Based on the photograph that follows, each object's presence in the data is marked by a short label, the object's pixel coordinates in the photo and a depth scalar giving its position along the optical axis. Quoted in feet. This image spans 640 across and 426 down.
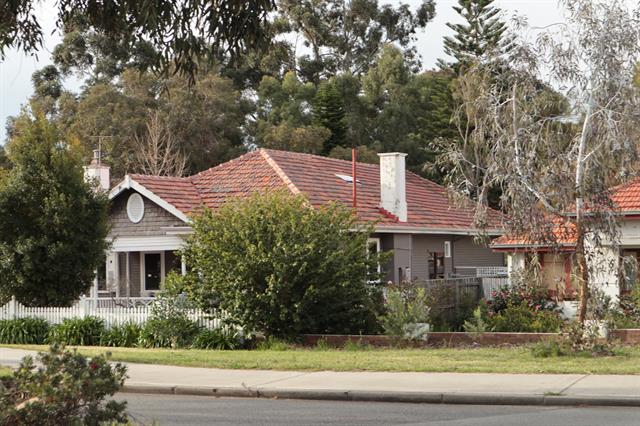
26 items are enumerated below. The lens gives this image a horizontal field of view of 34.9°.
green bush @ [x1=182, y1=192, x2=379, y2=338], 70.95
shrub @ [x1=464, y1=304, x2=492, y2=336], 67.72
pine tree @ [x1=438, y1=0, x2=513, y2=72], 180.45
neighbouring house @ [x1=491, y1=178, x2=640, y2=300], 84.33
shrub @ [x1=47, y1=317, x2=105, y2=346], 78.54
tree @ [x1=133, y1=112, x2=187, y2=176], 167.63
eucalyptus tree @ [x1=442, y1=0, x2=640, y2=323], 58.49
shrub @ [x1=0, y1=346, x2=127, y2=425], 29.22
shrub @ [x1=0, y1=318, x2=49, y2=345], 80.53
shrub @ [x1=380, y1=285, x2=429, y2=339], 68.28
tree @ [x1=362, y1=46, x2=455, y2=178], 182.39
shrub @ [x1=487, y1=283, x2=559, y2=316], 86.33
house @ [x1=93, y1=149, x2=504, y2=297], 102.58
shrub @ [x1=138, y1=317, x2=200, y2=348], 73.82
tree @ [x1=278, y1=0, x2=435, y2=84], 219.61
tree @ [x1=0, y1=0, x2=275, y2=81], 35.09
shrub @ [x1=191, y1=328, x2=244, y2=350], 71.82
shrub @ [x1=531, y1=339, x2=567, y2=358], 59.11
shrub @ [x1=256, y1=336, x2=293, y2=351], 68.85
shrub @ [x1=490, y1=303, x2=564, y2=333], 78.38
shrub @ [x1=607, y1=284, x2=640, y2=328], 74.79
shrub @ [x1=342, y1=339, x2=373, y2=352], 67.21
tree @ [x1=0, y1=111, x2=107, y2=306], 82.43
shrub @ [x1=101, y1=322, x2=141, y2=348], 76.95
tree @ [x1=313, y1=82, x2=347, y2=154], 181.68
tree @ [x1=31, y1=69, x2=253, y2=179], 171.01
